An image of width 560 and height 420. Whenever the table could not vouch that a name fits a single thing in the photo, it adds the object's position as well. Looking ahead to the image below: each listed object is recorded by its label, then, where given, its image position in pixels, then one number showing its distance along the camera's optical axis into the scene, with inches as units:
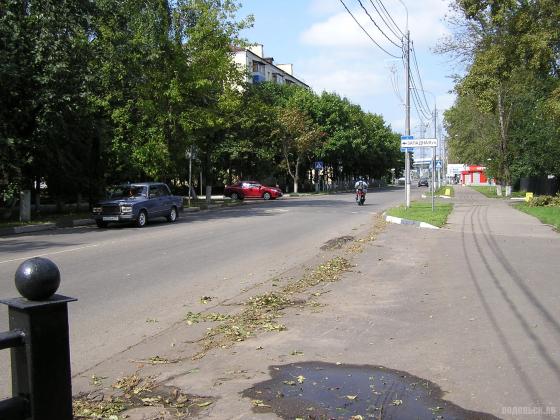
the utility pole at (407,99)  1080.8
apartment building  3048.7
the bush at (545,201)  1115.9
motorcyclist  1266.0
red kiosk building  4902.1
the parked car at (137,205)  791.7
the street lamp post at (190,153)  1187.9
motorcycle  1276.8
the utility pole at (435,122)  1924.2
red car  1756.9
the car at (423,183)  4089.1
